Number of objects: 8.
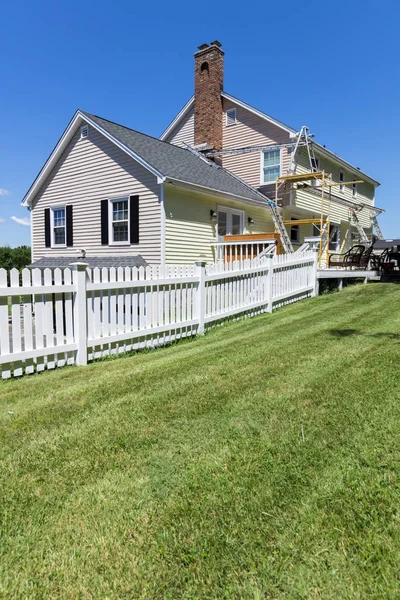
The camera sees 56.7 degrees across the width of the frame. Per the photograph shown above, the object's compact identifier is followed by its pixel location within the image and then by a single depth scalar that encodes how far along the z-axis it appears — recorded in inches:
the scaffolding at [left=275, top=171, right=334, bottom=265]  636.7
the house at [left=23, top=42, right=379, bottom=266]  508.1
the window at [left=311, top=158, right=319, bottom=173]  748.6
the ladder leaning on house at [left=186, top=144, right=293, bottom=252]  607.4
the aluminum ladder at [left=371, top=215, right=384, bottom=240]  1087.6
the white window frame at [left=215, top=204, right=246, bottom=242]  579.9
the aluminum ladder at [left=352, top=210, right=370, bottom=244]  943.7
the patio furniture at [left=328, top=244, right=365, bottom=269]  570.6
